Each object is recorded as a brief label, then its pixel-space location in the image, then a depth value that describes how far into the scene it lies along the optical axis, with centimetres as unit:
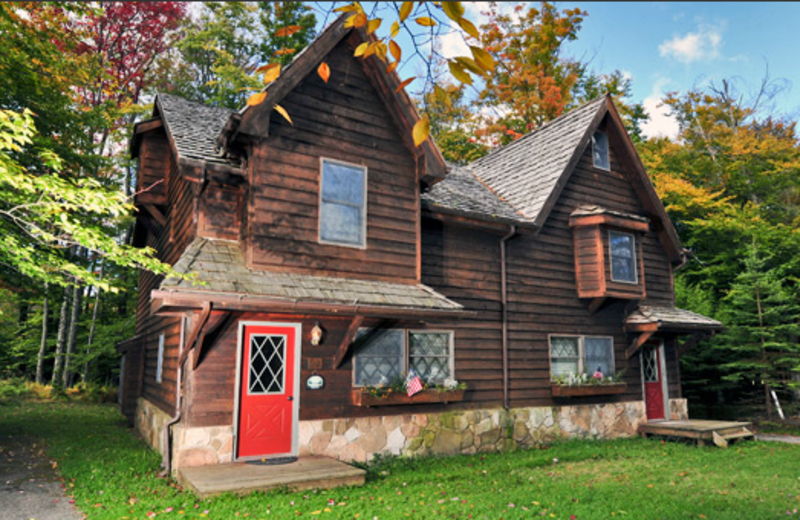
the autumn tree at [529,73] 2469
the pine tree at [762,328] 1662
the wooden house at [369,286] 894
